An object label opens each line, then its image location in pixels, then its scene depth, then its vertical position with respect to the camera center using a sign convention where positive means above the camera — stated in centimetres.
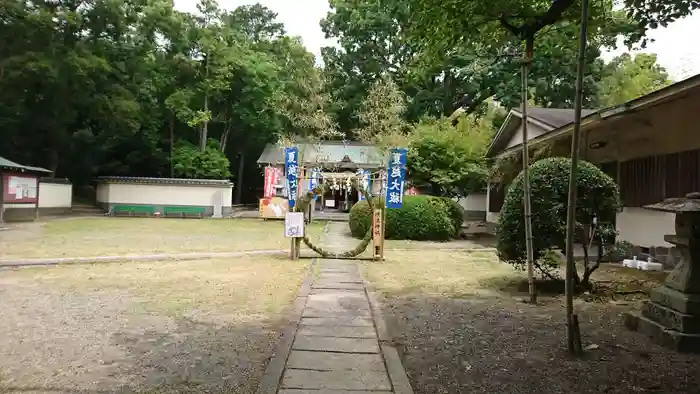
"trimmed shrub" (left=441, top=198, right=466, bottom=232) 1825 -9
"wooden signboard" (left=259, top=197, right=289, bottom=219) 2730 -21
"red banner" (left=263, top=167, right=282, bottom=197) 2822 +123
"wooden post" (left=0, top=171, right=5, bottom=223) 2050 -2
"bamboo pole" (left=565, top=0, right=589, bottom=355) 433 +9
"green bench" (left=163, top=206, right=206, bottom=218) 3014 -66
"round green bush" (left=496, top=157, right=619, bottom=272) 729 +12
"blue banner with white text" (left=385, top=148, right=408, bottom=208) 1484 +71
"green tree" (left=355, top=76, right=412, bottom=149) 2523 +449
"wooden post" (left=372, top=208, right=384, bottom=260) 1206 -63
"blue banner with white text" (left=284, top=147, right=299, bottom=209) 1281 +53
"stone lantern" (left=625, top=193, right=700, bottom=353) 488 -76
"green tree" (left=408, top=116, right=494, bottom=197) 1881 +179
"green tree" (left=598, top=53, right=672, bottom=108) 2378 +665
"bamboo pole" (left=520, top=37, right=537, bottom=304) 652 +34
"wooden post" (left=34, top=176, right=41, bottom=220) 2317 -50
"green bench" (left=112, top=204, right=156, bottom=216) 2975 -67
